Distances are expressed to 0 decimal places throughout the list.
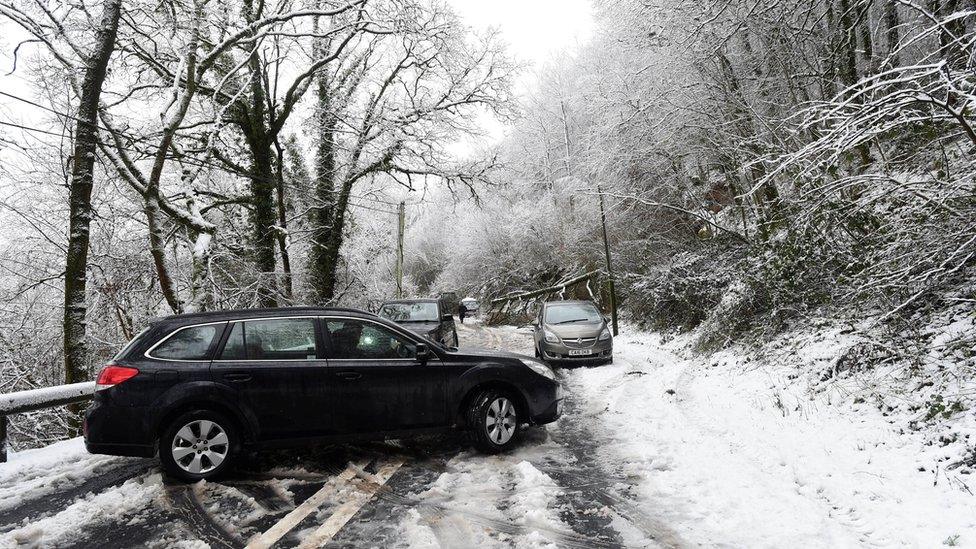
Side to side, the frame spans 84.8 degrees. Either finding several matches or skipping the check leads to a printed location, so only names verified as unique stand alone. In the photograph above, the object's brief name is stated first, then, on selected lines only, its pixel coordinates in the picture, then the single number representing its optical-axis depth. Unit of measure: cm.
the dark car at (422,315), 1229
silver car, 1219
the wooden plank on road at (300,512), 376
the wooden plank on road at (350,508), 377
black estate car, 488
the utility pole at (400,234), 2891
